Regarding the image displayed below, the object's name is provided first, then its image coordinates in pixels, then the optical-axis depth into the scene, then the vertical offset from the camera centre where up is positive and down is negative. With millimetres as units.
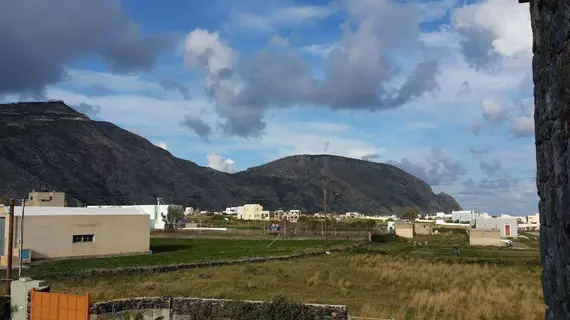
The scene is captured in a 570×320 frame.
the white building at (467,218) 193625 -5203
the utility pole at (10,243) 22938 -2038
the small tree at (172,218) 99294 -3138
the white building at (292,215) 185000 -4599
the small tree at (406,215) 161450 -3629
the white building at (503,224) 97562 -3783
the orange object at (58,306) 14250 -3061
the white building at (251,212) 189625 -3451
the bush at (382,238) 74825 -5163
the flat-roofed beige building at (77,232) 42188 -2759
